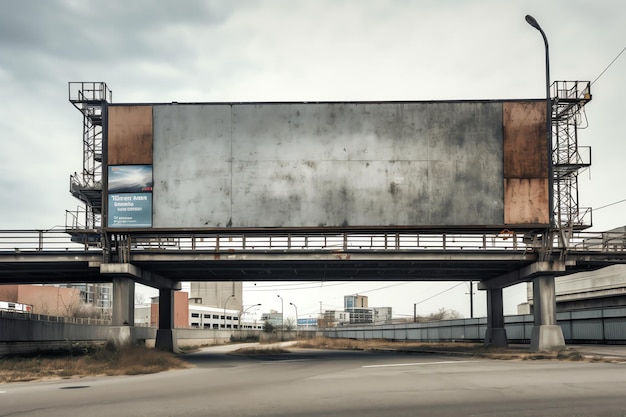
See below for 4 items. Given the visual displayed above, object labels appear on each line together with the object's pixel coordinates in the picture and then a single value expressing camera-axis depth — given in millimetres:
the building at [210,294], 198250
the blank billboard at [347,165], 36812
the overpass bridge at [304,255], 36844
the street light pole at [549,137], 36375
